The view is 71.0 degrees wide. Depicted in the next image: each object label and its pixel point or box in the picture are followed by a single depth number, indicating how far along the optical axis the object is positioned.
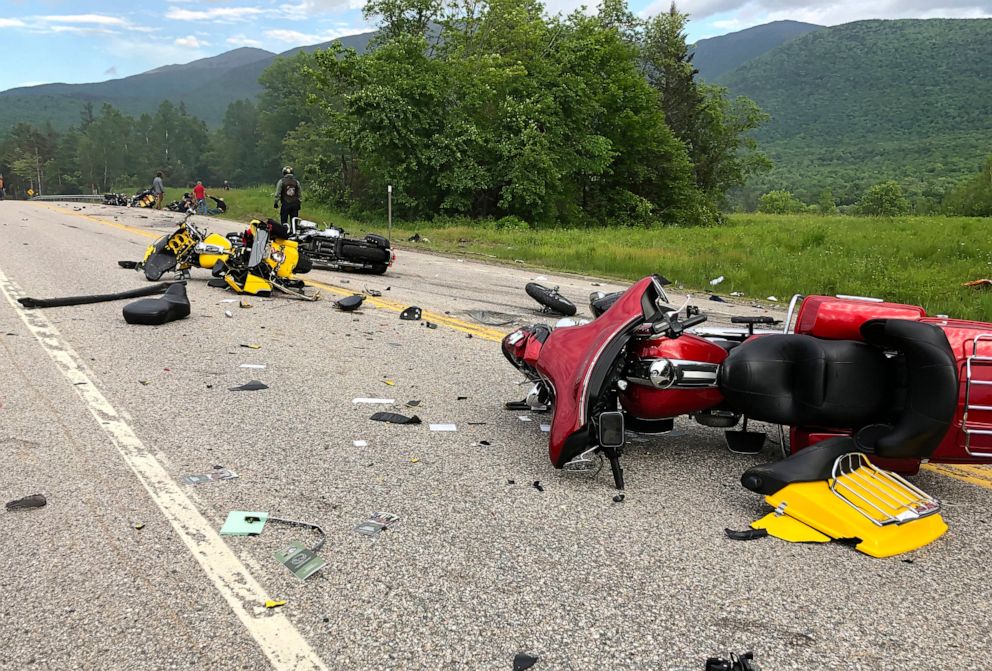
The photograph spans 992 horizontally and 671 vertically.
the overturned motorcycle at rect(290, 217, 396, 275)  12.66
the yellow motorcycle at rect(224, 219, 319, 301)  9.76
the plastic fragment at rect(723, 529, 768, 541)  3.27
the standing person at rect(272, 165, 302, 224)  15.71
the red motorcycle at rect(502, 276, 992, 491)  3.36
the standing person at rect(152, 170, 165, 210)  33.84
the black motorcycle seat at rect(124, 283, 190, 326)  7.73
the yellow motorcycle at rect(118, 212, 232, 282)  10.41
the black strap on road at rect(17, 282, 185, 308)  8.68
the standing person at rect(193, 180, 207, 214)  32.34
